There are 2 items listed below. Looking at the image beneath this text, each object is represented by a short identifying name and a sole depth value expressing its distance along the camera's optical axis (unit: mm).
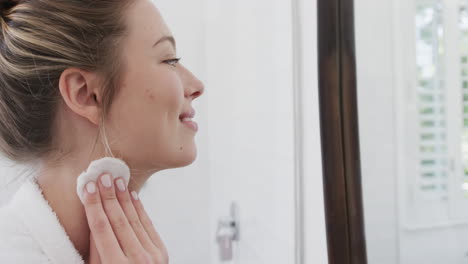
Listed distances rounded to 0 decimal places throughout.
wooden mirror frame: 491
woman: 533
